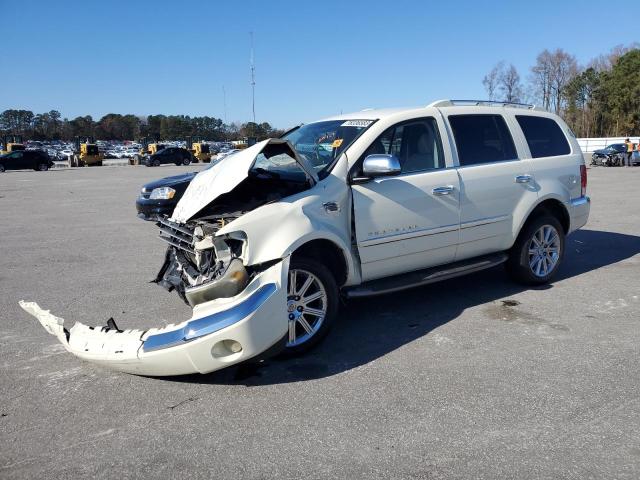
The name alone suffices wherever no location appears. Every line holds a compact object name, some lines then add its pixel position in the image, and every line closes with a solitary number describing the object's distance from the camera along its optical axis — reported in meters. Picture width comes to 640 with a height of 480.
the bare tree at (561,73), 82.00
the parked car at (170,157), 47.33
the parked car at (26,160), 39.50
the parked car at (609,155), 33.72
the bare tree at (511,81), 70.50
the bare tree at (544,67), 82.00
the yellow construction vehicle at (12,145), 49.19
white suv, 3.79
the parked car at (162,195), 9.95
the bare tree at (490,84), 69.78
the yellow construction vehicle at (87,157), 49.72
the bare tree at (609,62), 86.12
